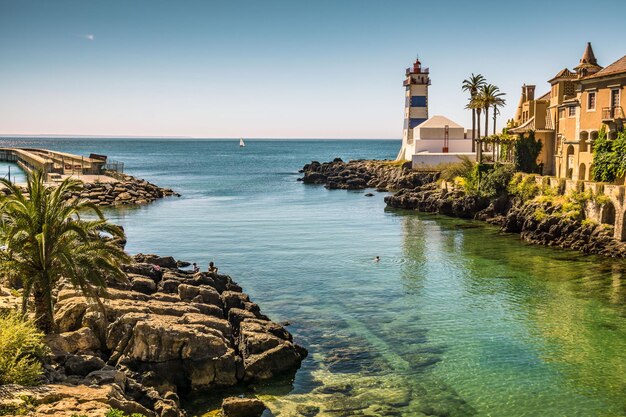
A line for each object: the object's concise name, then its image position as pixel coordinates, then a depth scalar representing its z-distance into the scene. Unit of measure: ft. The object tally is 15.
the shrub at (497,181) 222.69
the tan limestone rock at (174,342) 77.78
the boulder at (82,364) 69.67
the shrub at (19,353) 59.00
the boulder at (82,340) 77.61
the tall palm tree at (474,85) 282.85
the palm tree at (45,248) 75.82
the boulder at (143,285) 106.32
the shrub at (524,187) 205.36
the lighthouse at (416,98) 366.02
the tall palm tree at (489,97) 267.18
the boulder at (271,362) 82.64
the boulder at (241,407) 71.53
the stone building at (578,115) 185.47
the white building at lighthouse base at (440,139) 344.69
